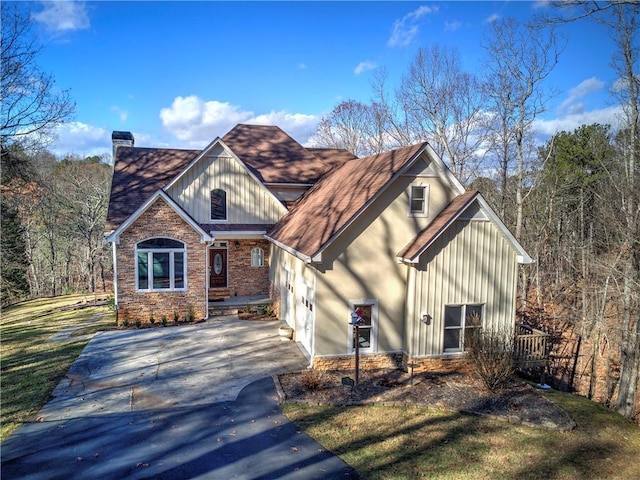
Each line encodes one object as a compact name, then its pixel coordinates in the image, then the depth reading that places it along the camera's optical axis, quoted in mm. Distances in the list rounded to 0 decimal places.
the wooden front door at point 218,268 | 19094
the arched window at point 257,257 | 19297
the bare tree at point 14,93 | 15109
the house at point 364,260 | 11703
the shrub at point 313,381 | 10375
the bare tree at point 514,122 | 21391
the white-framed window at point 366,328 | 11836
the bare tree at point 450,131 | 26359
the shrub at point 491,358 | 10734
